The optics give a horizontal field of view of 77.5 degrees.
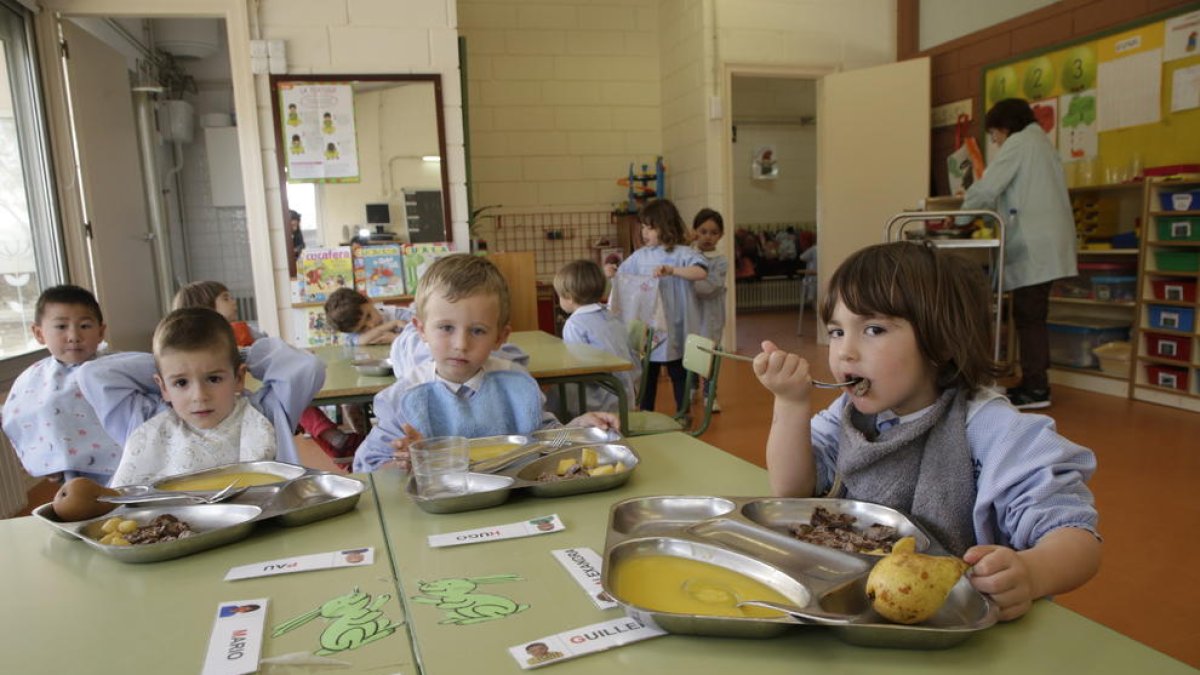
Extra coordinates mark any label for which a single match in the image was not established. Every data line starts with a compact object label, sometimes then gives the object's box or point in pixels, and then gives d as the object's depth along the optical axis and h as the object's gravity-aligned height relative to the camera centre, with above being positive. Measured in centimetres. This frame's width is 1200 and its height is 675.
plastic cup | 116 -35
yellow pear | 68 -33
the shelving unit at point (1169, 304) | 396 -52
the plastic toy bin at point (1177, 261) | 394 -29
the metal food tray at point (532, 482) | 112 -38
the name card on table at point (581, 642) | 71 -40
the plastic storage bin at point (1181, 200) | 387 +3
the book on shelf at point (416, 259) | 436 -11
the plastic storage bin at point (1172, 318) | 399 -60
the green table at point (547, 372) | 237 -45
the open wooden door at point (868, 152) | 579 +54
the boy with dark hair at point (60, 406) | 207 -41
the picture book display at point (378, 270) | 431 -16
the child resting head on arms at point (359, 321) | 324 -35
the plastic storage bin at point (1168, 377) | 409 -94
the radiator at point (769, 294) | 999 -93
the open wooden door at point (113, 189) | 409 +39
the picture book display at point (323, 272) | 419 -16
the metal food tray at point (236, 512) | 98 -38
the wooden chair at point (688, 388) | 262 -59
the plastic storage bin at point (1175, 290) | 400 -45
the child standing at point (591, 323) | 306 -38
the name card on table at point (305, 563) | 93 -40
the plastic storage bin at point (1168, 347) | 404 -76
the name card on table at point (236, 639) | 72 -40
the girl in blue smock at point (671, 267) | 418 -22
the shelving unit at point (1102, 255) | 445 -28
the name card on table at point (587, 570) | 83 -40
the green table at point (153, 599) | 75 -40
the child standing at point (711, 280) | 431 -30
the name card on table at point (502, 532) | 101 -40
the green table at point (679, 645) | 68 -40
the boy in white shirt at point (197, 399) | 147 -32
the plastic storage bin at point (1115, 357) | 438 -87
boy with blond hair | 155 -31
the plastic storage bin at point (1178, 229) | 392 -12
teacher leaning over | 411 -4
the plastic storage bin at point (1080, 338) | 452 -79
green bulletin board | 411 +68
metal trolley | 397 -16
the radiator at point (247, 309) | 763 -62
